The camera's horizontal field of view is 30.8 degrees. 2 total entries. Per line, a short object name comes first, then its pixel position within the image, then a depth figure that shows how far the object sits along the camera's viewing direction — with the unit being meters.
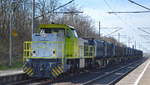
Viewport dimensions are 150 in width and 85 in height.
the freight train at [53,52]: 16.88
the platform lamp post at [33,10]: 23.27
